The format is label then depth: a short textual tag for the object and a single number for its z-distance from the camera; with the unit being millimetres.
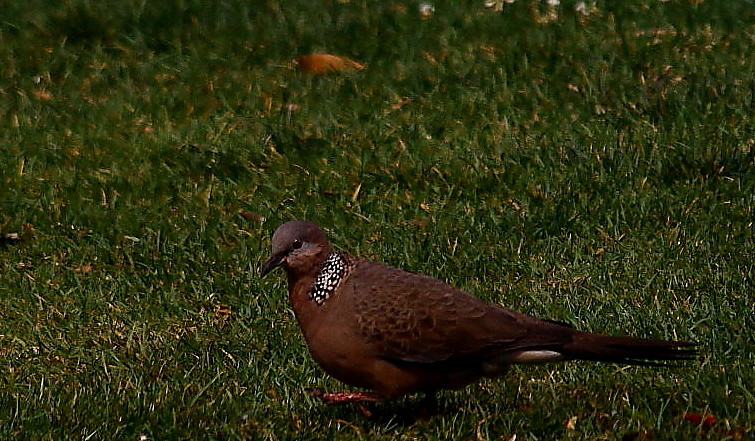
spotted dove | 9156
